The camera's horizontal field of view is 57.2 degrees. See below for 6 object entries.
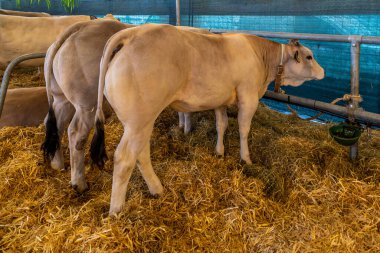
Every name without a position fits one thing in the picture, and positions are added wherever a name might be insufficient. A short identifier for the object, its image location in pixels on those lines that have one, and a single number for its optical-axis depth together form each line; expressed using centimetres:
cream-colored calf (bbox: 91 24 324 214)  251
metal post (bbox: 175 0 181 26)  588
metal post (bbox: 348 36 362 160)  326
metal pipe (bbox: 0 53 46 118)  314
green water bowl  326
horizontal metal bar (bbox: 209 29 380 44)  314
